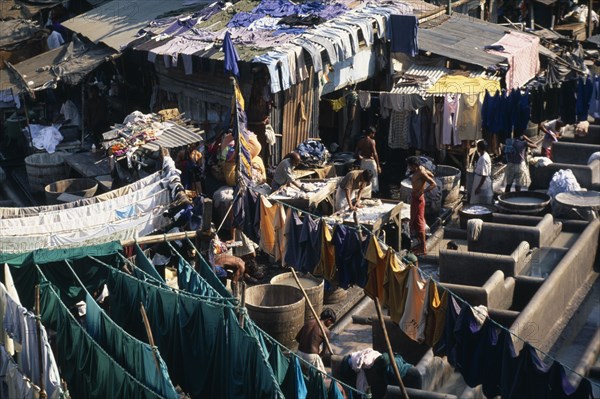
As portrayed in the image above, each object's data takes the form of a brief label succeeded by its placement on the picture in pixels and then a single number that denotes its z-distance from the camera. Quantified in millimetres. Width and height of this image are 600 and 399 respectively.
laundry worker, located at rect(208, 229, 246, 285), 15660
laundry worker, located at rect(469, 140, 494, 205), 19375
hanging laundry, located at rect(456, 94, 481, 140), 20266
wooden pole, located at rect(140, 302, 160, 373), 11070
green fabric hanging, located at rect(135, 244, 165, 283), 13656
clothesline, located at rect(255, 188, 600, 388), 10970
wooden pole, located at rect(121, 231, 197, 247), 14044
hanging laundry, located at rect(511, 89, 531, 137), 19844
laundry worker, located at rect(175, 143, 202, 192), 18391
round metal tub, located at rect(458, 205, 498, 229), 18531
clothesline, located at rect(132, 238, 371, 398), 11122
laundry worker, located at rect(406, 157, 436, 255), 17250
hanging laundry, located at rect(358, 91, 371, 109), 21281
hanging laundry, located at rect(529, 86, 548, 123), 20172
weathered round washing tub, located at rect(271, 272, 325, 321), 15469
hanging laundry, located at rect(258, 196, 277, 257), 15289
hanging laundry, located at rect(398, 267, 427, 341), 12779
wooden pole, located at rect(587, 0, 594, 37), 31125
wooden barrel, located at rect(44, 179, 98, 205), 18844
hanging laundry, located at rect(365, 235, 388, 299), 13484
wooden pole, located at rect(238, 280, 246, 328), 11695
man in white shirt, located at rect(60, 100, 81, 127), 24344
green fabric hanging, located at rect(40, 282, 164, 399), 11367
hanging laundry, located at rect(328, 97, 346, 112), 21422
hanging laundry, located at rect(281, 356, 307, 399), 11297
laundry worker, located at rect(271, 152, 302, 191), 18156
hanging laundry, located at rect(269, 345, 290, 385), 11477
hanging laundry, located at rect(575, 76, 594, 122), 20141
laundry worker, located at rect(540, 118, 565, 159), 22047
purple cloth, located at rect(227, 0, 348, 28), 21188
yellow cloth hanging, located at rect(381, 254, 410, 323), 13102
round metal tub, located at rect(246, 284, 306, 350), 14688
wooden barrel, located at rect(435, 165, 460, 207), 19844
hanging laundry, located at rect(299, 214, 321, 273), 14531
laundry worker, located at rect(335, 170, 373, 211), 17344
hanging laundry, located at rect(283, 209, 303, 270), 14781
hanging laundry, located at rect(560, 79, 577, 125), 20156
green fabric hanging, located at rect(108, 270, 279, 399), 11656
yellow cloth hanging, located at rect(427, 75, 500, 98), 20742
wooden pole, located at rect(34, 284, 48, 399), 11531
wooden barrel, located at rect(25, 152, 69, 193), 21156
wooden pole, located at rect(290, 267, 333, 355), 13178
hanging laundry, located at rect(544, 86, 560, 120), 20312
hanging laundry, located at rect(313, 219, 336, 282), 14359
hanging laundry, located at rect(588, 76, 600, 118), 20156
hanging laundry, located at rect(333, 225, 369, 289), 13992
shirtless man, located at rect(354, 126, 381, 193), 19812
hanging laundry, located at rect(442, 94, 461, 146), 20359
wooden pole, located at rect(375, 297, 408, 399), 11758
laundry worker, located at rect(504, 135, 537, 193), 20109
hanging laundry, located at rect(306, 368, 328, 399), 11266
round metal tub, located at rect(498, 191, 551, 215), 18734
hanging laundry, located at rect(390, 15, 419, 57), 21375
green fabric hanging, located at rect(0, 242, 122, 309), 13320
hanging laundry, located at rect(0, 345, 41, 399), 11391
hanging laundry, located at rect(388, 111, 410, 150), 21078
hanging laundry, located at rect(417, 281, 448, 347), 12445
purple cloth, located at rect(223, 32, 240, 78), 18422
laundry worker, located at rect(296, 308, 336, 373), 13164
